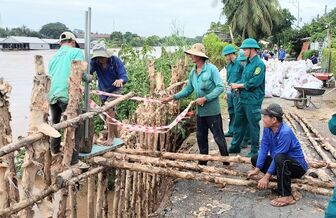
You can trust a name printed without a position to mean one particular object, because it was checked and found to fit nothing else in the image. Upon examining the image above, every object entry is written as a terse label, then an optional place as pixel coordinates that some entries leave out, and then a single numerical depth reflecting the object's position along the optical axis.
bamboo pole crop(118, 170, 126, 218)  4.30
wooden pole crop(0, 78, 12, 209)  2.69
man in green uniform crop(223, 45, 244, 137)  6.26
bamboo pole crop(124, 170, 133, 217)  4.31
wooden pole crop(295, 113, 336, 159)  6.01
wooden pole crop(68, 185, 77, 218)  3.49
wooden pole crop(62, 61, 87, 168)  3.18
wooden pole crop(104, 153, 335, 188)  4.24
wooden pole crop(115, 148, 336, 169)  4.70
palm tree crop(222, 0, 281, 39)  33.97
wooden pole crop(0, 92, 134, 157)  2.53
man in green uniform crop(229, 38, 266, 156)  5.17
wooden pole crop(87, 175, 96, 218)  3.82
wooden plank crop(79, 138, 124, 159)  3.72
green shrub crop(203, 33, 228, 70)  16.70
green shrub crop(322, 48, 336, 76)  15.99
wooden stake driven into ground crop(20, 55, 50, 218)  2.78
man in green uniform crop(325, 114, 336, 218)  2.73
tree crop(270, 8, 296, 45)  39.87
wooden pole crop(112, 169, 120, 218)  4.27
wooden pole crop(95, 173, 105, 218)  3.99
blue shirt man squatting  4.05
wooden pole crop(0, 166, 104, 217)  2.70
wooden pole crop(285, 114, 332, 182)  4.53
